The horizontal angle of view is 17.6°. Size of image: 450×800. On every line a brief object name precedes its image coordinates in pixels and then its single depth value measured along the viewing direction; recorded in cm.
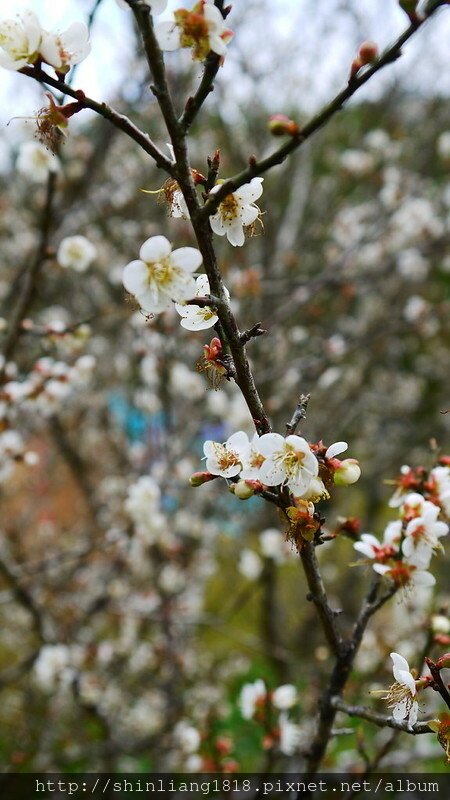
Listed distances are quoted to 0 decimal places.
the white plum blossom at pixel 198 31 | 46
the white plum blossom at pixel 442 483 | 55
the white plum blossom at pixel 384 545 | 54
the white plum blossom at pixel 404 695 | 49
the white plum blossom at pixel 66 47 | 48
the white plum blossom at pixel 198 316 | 49
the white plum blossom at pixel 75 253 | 83
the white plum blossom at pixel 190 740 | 68
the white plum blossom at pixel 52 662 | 98
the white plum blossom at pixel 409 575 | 53
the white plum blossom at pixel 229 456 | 50
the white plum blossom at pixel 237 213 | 49
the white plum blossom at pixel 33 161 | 79
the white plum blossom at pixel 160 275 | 47
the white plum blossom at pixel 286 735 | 64
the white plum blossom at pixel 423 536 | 53
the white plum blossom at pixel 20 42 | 47
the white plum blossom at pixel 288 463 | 48
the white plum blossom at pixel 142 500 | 100
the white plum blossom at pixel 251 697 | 63
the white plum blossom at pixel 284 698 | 63
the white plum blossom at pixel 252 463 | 49
